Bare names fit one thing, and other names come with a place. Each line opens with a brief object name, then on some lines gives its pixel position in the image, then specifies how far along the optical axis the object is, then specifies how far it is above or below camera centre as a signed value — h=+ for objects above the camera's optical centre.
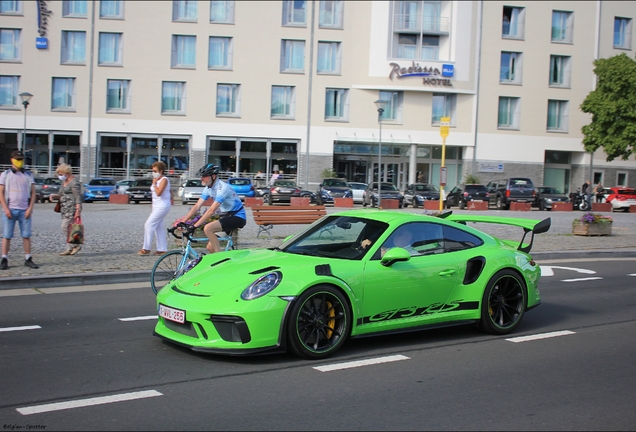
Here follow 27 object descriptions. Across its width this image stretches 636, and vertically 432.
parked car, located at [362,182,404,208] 37.75 -0.16
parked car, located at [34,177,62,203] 36.12 -0.61
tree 43.50 +6.28
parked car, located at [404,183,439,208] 39.41 -0.03
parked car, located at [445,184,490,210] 38.28 +0.02
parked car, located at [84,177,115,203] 37.75 -0.62
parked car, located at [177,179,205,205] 36.91 -0.46
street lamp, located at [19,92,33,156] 38.47 +4.59
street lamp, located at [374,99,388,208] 36.90 +4.69
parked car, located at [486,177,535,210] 37.84 +0.26
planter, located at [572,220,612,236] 21.09 -0.87
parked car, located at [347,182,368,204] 40.66 +0.01
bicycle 9.37 -1.16
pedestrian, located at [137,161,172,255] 12.73 -0.47
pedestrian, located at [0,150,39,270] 11.14 -0.45
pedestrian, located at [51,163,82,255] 13.26 -0.45
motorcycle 39.69 -0.04
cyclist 10.34 -0.35
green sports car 6.04 -0.97
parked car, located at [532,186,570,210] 38.72 +0.08
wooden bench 16.62 -0.71
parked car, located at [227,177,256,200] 38.72 -0.11
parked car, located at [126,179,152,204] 36.25 -0.67
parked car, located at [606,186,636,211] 39.81 +0.22
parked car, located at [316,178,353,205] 37.94 -0.07
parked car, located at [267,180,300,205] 36.81 -0.33
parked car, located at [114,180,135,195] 38.41 -0.38
